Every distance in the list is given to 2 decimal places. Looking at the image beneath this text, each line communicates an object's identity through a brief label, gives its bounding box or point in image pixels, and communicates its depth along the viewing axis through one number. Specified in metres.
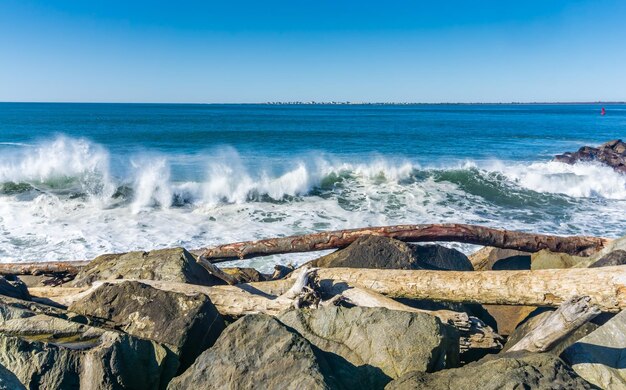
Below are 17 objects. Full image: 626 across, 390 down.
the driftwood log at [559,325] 3.24
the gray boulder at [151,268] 5.12
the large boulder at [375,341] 3.16
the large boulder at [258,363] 2.80
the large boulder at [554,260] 5.98
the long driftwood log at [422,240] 6.86
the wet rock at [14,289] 4.47
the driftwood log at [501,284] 3.99
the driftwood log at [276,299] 3.91
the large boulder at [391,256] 5.71
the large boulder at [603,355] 3.06
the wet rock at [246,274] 6.07
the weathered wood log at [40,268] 6.59
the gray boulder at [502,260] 6.89
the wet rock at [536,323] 3.56
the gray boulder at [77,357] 3.00
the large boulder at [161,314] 3.61
